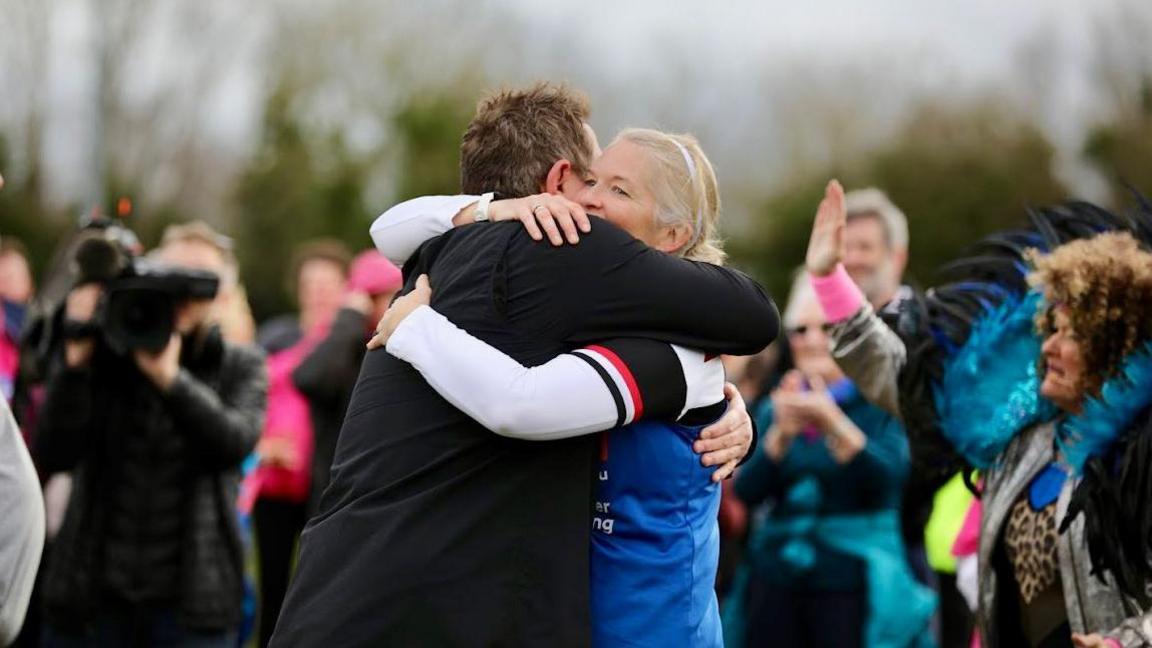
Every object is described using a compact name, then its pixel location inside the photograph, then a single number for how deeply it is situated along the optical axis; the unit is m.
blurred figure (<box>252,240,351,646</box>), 7.61
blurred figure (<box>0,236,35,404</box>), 7.15
